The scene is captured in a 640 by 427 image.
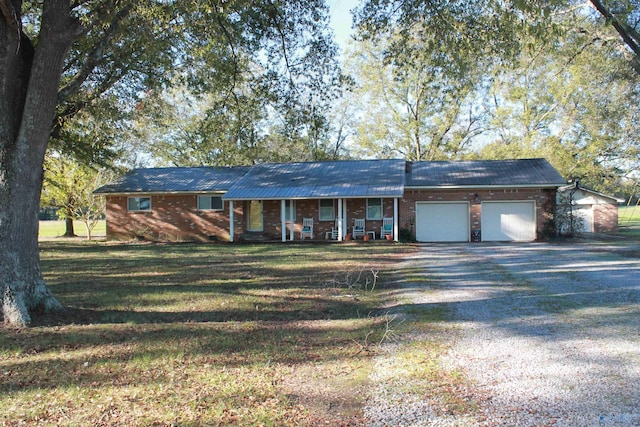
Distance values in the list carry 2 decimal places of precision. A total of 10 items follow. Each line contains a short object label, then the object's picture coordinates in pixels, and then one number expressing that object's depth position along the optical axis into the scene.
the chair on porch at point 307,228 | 22.75
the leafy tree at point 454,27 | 8.16
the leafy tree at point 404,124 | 33.62
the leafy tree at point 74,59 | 6.05
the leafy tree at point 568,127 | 28.08
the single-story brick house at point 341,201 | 21.06
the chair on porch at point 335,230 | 22.28
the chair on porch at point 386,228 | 21.70
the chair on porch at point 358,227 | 22.19
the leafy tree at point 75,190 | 27.31
